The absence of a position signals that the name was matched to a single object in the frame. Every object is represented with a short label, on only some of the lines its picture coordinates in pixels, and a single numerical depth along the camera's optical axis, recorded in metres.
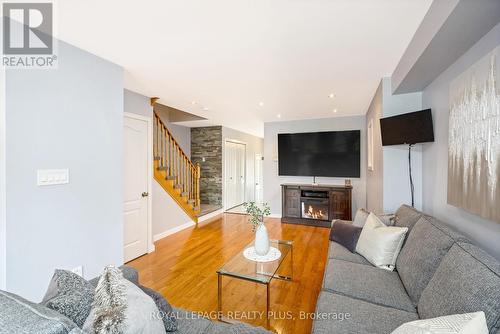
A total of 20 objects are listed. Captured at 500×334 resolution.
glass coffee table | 1.90
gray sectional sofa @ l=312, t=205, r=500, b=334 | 1.04
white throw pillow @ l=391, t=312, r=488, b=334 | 0.75
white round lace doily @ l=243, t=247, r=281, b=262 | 2.23
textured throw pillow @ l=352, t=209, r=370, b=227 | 2.59
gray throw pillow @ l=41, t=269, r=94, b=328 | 0.85
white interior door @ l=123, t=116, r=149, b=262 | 3.20
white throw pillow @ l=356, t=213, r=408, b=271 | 1.93
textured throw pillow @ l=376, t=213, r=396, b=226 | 2.33
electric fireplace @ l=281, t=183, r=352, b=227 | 4.73
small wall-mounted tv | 2.22
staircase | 4.27
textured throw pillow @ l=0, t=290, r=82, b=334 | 0.55
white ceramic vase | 2.30
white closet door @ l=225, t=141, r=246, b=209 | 6.62
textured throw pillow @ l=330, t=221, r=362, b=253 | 2.38
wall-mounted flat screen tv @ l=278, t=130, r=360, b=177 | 4.89
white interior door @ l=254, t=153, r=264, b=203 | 8.60
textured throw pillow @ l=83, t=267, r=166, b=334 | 0.71
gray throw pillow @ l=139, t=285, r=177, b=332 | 1.17
